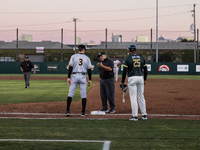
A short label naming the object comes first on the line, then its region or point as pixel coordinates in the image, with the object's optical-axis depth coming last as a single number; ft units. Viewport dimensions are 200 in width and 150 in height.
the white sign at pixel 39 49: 269.71
